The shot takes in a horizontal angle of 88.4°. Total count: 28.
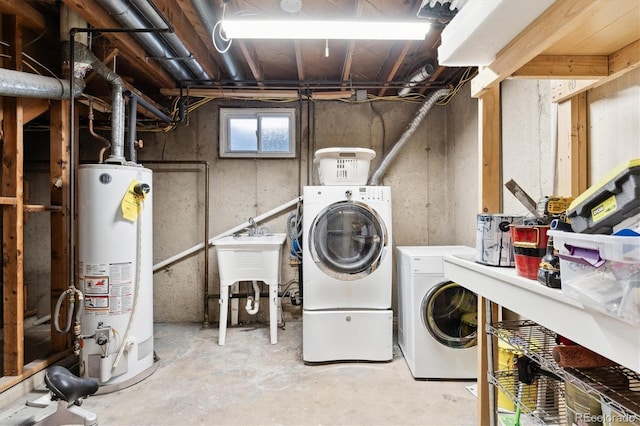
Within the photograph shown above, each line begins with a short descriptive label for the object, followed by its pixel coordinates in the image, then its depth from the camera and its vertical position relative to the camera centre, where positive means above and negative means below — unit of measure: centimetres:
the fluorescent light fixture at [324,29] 183 +105
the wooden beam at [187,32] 202 +127
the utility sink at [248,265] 281 -45
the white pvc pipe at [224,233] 338 -20
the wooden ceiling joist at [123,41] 182 +117
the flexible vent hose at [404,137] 316 +75
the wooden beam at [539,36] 75 +47
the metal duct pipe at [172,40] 187 +119
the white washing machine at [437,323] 223 -76
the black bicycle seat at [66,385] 151 -80
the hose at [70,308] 200 -59
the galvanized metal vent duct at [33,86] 180 +76
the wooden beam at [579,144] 137 +29
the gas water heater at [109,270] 208 -36
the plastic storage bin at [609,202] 61 +2
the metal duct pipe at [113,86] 213 +88
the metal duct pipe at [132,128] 235 +62
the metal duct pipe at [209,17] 192 +122
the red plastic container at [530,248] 87 -10
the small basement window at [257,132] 344 +85
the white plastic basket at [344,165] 265 +39
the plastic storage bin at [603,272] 56 -11
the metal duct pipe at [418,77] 272 +119
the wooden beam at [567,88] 125 +51
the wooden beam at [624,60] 102 +50
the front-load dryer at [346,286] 250 -56
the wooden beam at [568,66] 112 +50
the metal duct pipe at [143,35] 187 +119
